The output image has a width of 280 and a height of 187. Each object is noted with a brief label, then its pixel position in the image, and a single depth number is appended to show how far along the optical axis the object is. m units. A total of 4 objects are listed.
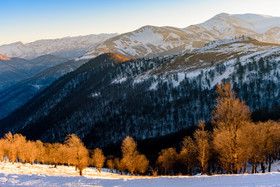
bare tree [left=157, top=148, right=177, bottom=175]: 69.56
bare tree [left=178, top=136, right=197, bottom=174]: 58.09
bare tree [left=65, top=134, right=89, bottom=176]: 50.25
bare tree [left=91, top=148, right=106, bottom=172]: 76.50
